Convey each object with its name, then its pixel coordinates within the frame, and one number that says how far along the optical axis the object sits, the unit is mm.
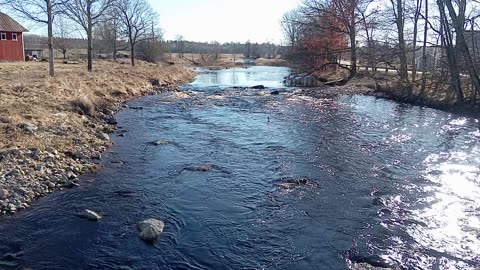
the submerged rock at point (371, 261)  6324
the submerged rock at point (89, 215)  8016
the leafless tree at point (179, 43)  119250
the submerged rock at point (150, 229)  7195
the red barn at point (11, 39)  43875
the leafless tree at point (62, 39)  67894
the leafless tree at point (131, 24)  49284
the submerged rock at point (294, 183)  9817
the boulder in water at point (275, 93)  30969
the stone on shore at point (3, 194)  8419
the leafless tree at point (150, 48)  66750
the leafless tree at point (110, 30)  46231
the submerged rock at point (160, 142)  14119
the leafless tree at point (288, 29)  100594
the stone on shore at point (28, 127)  12310
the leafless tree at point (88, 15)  31969
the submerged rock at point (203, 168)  11166
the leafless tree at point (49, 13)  24875
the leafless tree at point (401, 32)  29391
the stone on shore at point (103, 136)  14102
